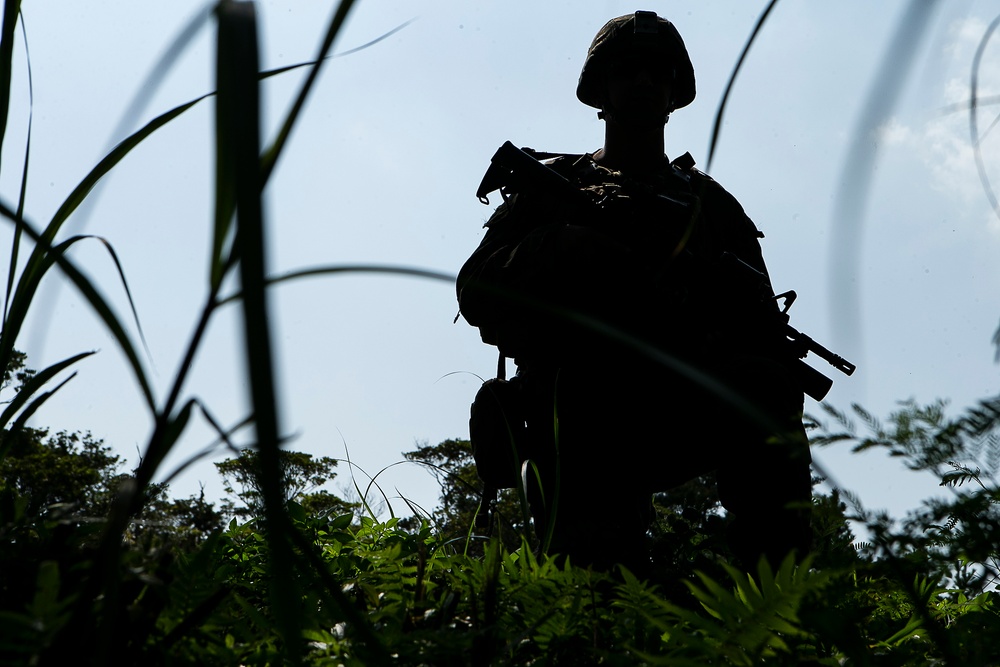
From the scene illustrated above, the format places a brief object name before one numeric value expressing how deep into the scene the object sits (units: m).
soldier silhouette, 5.18
